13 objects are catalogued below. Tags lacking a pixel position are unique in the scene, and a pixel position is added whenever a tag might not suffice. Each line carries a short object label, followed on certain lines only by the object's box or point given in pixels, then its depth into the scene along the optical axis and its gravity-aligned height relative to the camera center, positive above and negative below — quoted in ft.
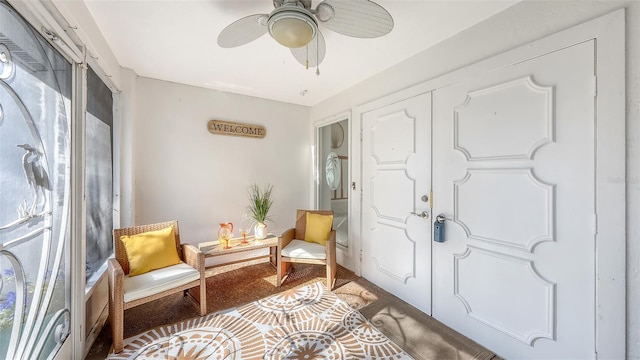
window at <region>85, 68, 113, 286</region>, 6.27 +0.13
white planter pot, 9.27 -2.05
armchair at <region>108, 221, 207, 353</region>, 5.60 -2.64
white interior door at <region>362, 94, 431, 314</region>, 7.13 -0.69
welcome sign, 10.23 +2.28
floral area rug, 5.55 -4.09
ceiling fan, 4.29 +3.06
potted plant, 9.30 -1.16
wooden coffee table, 7.96 -2.41
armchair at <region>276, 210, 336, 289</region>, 8.59 -2.77
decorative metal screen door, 3.37 -0.22
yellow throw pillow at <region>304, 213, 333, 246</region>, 9.68 -2.05
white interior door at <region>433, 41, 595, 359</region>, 4.43 -0.59
